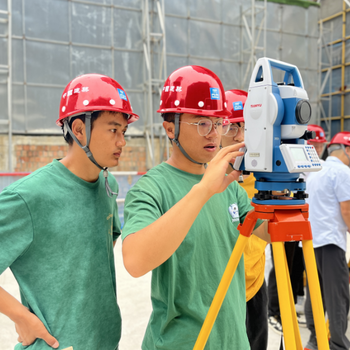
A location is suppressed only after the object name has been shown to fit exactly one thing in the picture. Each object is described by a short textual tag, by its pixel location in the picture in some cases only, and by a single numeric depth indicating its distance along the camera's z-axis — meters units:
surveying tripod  1.15
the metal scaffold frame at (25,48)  8.97
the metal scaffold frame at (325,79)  13.64
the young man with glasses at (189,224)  1.12
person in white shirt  3.15
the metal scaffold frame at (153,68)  10.18
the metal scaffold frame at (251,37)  11.34
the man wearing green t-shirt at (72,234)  1.43
